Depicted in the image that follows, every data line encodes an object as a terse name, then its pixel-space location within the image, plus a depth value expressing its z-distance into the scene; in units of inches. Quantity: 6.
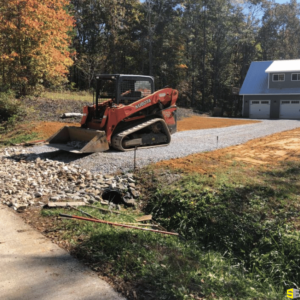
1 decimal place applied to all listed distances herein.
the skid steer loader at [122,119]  414.6
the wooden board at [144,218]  240.9
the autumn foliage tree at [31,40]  661.9
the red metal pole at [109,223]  209.2
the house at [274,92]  1172.5
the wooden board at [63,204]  245.7
